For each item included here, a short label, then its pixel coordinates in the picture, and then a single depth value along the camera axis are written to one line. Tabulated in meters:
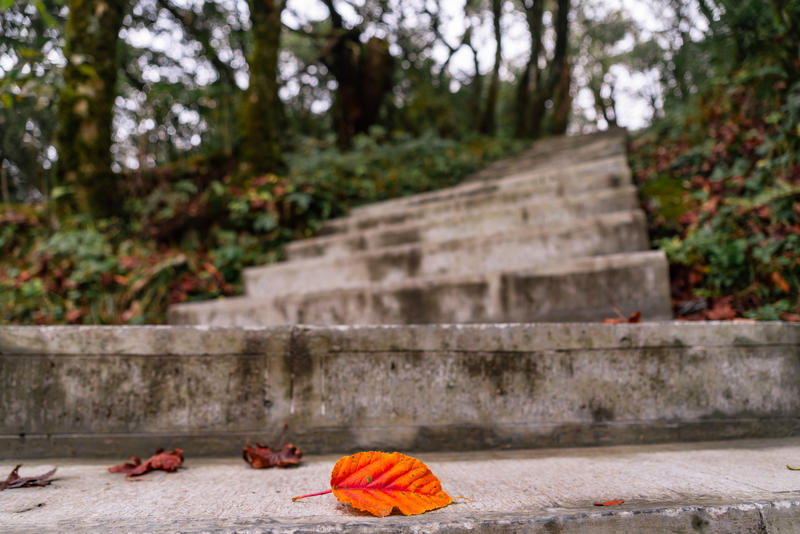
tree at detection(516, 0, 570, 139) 7.18
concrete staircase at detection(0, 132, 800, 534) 0.70
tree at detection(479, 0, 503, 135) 6.86
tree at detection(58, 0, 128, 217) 1.48
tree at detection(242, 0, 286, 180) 1.74
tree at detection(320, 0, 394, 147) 5.91
